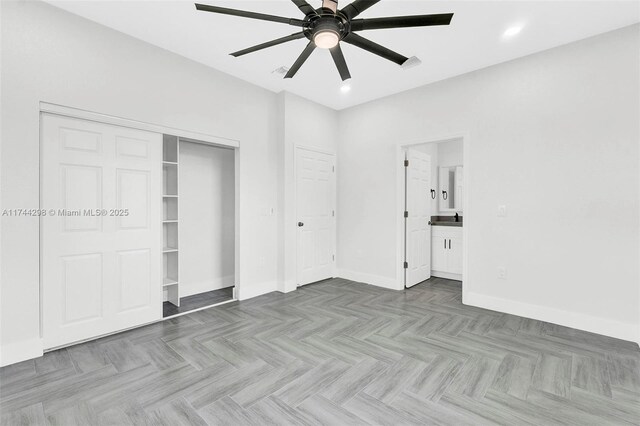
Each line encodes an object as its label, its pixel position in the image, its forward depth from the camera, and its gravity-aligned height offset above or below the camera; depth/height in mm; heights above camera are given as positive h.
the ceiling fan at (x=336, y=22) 1897 +1219
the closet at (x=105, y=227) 2693 -157
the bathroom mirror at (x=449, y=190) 5902 +411
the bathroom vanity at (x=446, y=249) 5133 -655
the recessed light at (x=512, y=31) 2931 +1749
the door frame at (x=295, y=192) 4660 +290
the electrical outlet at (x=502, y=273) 3658 -736
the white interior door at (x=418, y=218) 4715 -108
